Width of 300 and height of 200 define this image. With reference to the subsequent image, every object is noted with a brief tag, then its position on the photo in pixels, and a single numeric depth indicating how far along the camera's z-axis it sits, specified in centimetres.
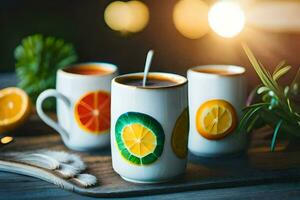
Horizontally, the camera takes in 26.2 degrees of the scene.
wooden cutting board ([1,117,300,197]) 70
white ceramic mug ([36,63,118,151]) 79
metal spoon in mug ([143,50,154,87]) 72
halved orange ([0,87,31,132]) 89
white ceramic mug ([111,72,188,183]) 68
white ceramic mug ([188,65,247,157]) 77
